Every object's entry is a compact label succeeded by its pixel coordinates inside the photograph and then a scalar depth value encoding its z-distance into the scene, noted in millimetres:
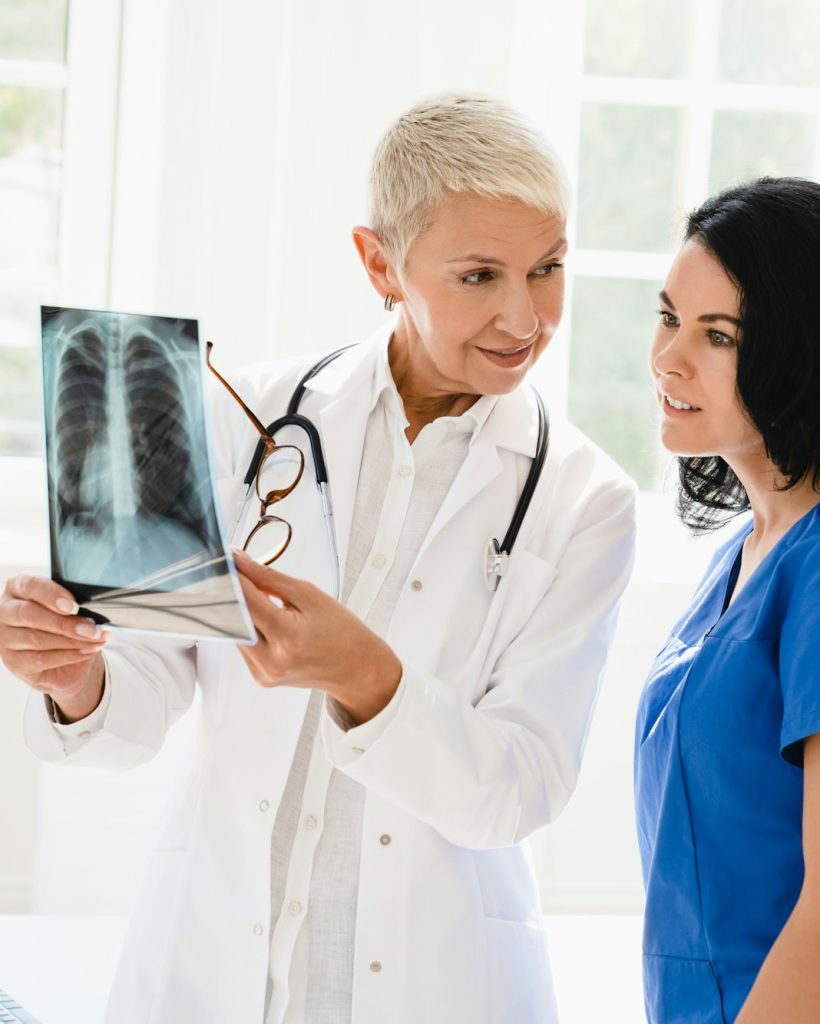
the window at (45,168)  3293
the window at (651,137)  3605
